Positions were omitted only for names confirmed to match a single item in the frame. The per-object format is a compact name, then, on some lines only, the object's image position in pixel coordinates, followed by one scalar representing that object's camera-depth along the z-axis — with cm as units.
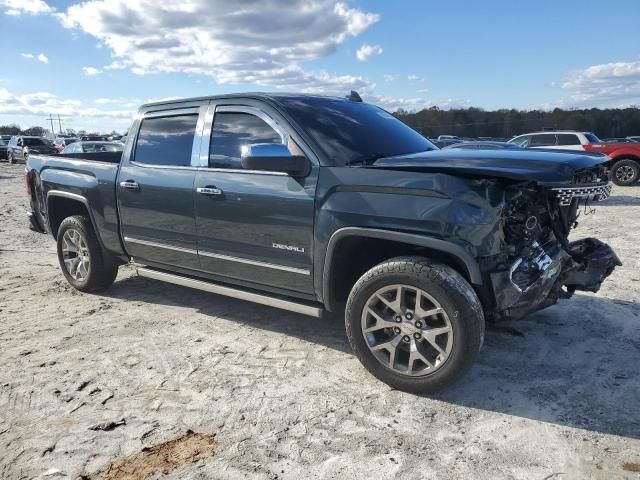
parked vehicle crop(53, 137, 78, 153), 3211
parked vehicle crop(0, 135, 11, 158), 3631
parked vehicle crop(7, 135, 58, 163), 3328
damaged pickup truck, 318
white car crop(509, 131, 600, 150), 1608
